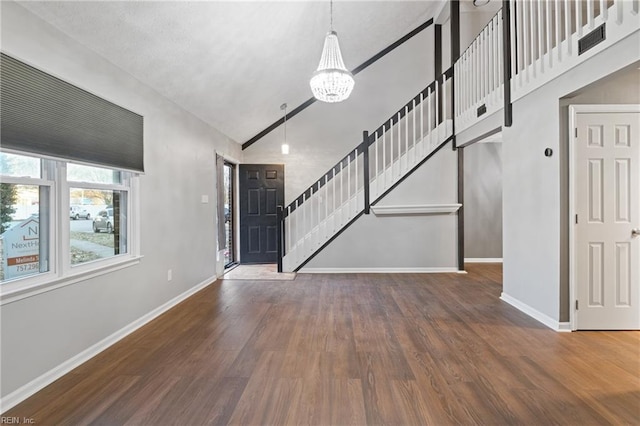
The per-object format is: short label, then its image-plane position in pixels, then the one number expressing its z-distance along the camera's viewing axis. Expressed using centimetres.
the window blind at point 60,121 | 192
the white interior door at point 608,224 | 302
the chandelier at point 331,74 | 340
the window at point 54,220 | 204
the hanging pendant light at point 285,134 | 594
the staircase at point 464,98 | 262
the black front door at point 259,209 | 661
